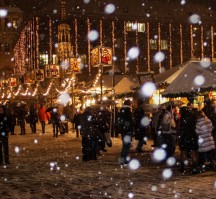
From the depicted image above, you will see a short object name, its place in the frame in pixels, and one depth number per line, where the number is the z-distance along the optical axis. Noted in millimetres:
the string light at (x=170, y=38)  60094
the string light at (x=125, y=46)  57906
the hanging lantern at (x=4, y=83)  58538
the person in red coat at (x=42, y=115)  26609
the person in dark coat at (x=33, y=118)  26859
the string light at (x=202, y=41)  61969
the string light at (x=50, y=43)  53934
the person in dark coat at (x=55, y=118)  23688
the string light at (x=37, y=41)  53531
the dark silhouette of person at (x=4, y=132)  13125
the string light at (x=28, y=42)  57925
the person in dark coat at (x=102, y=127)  14648
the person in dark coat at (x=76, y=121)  21022
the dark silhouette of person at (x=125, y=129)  12086
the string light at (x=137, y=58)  58238
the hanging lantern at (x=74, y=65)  30578
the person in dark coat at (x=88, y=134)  13289
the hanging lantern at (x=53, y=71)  36600
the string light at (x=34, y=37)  54169
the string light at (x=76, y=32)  55188
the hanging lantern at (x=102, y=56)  22392
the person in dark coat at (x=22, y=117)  26141
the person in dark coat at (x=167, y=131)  11797
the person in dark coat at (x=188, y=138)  10617
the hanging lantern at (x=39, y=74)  38844
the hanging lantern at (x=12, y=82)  52375
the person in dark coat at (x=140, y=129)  15480
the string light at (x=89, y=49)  55500
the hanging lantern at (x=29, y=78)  40312
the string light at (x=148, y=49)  58656
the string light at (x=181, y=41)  60659
